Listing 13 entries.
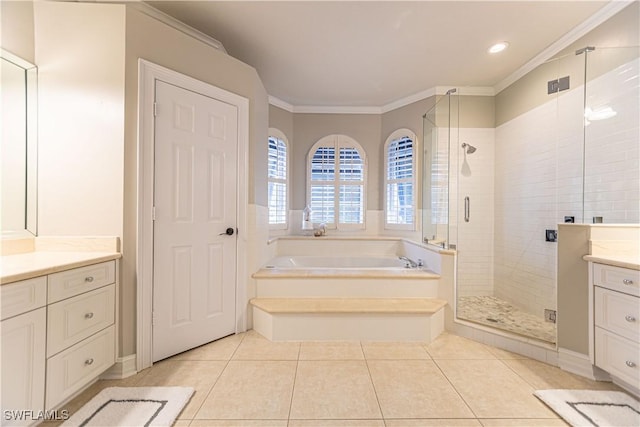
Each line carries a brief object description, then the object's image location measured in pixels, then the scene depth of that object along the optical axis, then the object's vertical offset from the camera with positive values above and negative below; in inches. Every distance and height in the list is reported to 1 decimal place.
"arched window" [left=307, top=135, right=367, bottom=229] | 161.3 +18.2
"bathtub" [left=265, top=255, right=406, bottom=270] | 136.9 -25.7
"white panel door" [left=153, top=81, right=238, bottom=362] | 75.6 -2.1
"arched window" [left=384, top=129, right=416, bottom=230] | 146.8 +20.1
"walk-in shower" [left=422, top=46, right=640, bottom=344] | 78.1 +16.4
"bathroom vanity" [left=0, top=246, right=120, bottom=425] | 45.1 -23.1
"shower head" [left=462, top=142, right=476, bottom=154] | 130.6 +33.6
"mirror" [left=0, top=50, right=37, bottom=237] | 62.6 +16.7
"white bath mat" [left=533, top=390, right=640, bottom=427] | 53.2 -42.2
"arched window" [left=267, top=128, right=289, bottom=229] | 147.8 +19.8
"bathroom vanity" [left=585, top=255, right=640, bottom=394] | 57.7 -24.5
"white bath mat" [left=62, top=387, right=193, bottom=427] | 52.9 -42.6
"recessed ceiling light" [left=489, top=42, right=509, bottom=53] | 97.8 +64.6
